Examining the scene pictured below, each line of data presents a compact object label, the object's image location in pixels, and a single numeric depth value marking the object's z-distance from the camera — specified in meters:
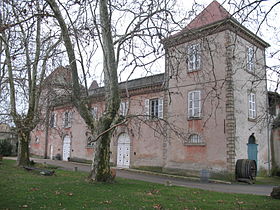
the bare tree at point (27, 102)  16.83
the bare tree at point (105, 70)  10.85
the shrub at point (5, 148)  35.62
